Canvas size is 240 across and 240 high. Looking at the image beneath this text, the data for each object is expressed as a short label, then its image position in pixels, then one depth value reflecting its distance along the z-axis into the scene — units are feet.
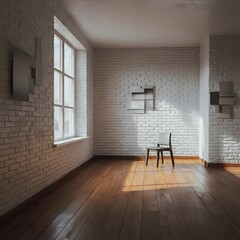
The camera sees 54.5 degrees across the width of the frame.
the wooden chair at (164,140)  17.27
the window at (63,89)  13.88
